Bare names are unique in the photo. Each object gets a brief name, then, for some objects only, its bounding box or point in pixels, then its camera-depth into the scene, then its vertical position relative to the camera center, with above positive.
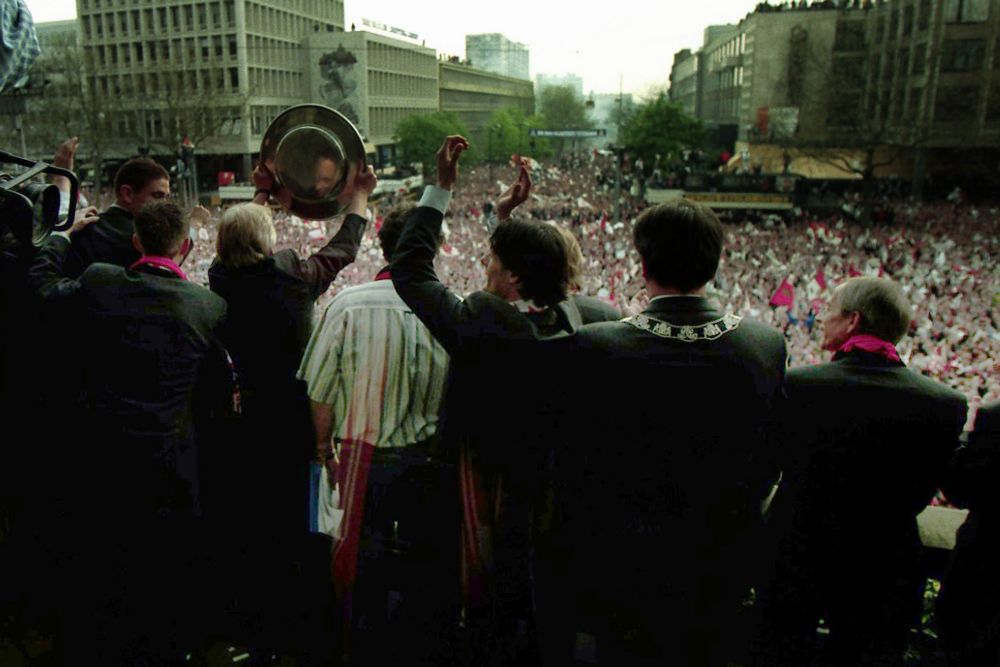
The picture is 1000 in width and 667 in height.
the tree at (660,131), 46.97 +0.90
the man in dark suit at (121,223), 2.82 -0.29
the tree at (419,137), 56.44 +0.49
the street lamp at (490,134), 67.62 +0.94
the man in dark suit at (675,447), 1.99 -0.74
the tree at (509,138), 73.00 +0.62
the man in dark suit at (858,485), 2.06 -0.85
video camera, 2.07 -0.17
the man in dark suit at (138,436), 2.39 -0.87
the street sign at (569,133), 31.52 +0.52
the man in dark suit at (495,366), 2.10 -0.57
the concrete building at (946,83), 38.75 +3.27
